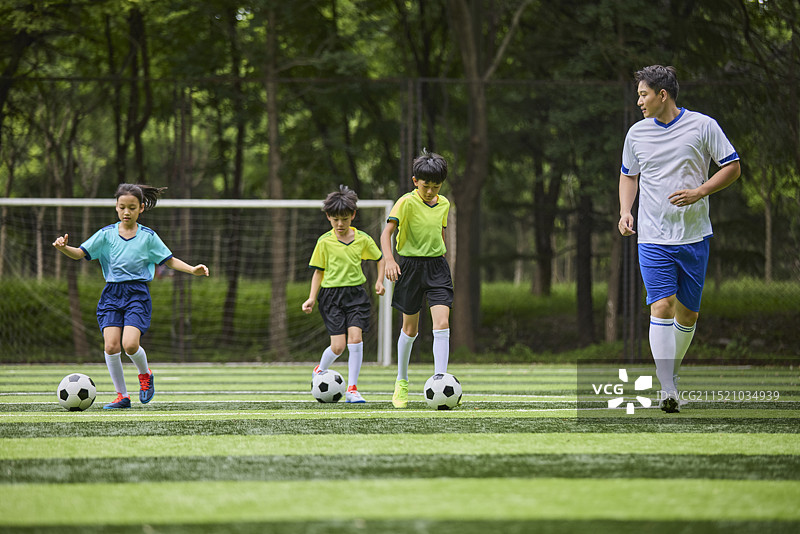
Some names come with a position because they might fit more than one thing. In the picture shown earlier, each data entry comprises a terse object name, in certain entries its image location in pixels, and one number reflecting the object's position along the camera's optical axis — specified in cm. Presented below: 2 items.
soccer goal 2623
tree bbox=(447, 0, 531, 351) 2582
